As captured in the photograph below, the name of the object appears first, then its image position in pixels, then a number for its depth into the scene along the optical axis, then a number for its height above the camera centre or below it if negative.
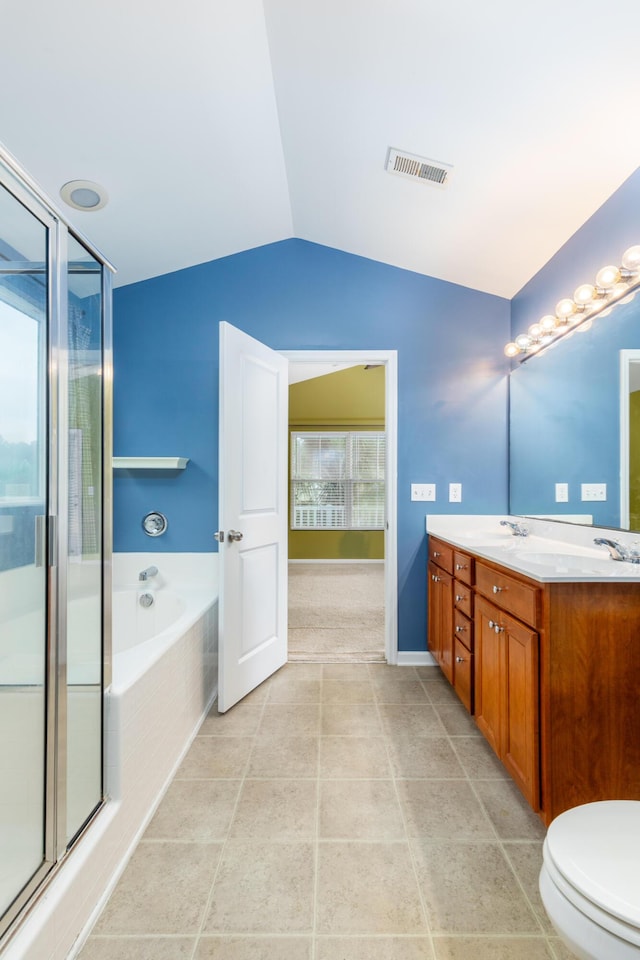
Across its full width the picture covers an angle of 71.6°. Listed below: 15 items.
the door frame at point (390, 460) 2.85 +0.16
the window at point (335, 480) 6.49 +0.06
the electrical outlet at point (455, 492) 2.87 -0.05
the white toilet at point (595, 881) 0.71 -0.68
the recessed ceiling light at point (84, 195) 2.02 +1.36
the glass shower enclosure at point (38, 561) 1.08 -0.20
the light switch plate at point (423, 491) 2.86 -0.04
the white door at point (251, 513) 2.21 -0.16
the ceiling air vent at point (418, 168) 2.02 +1.47
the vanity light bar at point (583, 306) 1.79 +0.84
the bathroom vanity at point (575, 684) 1.36 -0.62
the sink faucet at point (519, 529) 2.49 -0.25
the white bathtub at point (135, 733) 1.07 -0.93
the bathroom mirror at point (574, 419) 1.90 +0.33
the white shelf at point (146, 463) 2.65 +0.13
